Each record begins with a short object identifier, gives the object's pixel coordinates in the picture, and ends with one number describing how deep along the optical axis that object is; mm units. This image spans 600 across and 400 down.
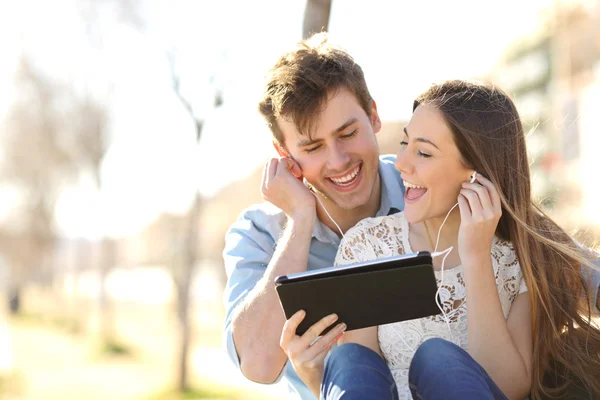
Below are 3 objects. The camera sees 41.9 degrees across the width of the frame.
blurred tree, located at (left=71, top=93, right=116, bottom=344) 19250
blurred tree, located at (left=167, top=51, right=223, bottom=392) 10561
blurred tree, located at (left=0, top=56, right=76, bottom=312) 22906
